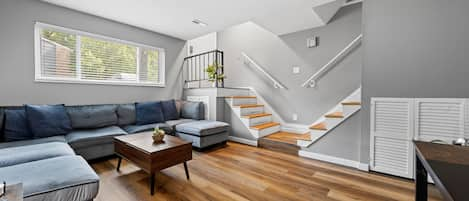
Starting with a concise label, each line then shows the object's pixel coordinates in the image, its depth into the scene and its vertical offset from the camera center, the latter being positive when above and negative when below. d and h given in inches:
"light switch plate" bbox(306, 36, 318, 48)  145.9 +44.7
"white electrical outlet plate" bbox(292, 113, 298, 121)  158.9 -15.7
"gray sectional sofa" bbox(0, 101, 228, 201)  53.2 -22.2
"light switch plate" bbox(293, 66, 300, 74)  157.2 +24.8
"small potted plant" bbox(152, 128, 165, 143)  91.0 -18.7
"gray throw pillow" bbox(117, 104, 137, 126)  139.4 -12.7
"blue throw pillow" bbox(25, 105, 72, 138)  100.4 -12.9
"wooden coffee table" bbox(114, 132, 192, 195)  77.4 -24.4
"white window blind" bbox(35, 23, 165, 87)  118.4 +29.0
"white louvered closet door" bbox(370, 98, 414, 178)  88.1 -18.2
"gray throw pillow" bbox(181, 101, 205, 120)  164.2 -11.4
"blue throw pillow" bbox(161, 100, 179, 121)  161.9 -10.8
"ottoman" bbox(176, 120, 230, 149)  130.0 -25.0
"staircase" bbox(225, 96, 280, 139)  147.9 -15.0
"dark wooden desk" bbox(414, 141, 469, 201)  25.9 -12.2
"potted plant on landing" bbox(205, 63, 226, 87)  177.9 +23.0
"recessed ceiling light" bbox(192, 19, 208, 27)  143.9 +59.3
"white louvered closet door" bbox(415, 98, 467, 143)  78.4 -8.6
